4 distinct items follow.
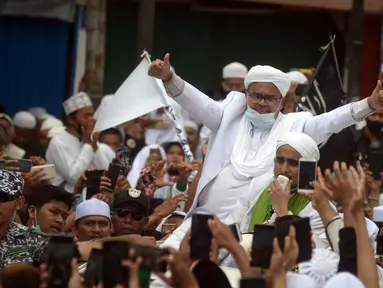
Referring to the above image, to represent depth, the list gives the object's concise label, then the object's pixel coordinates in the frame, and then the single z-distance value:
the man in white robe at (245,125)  17.31
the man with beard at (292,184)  16.19
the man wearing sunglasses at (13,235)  16.37
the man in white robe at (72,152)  24.53
